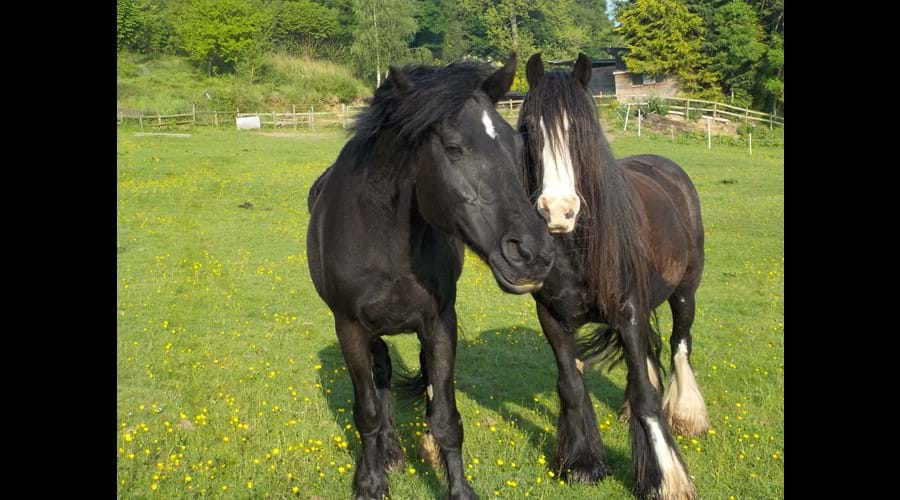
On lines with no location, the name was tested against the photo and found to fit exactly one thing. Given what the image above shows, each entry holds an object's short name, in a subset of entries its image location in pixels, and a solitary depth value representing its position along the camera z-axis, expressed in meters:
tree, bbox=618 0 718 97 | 46.56
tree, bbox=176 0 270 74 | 63.66
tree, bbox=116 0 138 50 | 62.97
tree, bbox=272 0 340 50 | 69.62
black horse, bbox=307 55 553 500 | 3.31
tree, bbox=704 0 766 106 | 44.16
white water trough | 41.81
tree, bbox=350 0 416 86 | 47.38
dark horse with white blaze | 4.12
